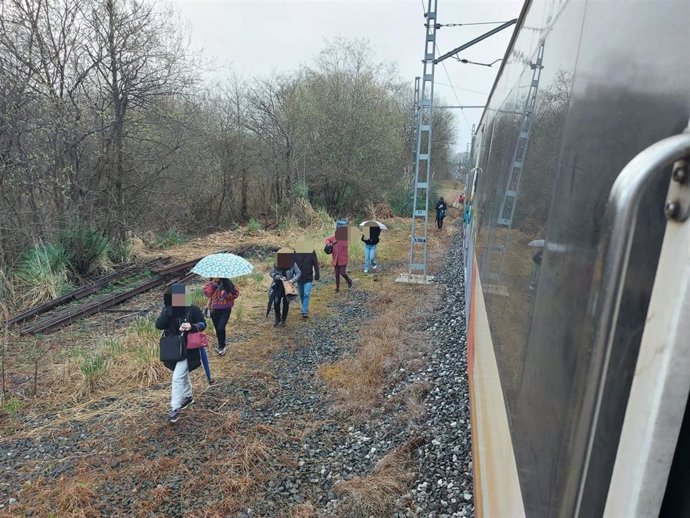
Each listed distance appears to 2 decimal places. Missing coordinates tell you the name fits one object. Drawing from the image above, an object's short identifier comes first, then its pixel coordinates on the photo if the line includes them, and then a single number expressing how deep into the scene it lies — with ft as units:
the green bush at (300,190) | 66.28
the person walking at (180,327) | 14.20
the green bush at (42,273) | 28.04
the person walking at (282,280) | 23.56
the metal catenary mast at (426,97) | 26.84
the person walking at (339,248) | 30.35
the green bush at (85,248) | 33.22
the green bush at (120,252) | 38.11
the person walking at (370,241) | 35.42
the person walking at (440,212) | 63.21
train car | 1.92
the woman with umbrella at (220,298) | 19.21
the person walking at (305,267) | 24.41
